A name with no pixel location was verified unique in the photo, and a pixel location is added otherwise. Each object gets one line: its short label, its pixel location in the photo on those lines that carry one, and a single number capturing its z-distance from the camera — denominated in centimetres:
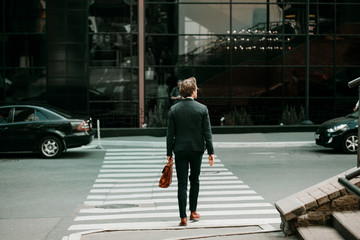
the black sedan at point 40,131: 1602
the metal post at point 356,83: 704
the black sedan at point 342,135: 1648
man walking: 772
